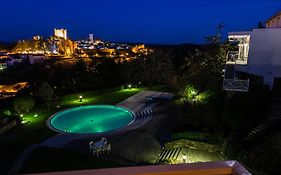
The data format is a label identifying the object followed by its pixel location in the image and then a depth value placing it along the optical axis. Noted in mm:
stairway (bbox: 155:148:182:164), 8974
